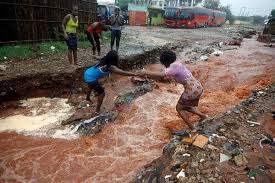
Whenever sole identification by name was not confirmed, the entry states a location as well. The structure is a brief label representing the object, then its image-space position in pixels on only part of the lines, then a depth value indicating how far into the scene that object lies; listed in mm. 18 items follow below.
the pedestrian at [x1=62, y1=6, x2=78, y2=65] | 7039
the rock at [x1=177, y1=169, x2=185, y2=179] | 3085
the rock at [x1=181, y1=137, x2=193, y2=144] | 3836
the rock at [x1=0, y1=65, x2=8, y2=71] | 6715
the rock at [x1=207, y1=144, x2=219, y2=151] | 3575
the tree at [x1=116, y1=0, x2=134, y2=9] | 36469
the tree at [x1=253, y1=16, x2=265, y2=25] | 63156
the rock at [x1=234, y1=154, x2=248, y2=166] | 3303
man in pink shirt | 3977
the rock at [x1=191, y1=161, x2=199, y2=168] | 3237
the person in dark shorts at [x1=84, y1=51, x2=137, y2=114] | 4758
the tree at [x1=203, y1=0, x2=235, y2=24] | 53656
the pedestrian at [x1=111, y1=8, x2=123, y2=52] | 9351
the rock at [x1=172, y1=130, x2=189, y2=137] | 4243
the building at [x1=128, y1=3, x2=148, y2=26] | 29922
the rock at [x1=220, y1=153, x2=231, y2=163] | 3369
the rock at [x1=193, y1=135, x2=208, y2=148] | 3666
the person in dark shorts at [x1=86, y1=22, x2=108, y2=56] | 8203
